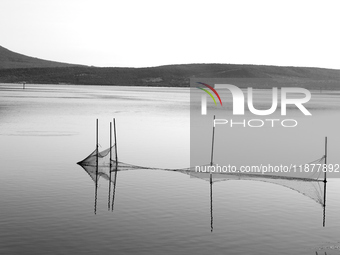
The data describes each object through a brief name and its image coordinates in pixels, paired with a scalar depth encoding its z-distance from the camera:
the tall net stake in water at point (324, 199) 23.67
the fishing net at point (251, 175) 28.45
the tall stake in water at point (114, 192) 25.65
